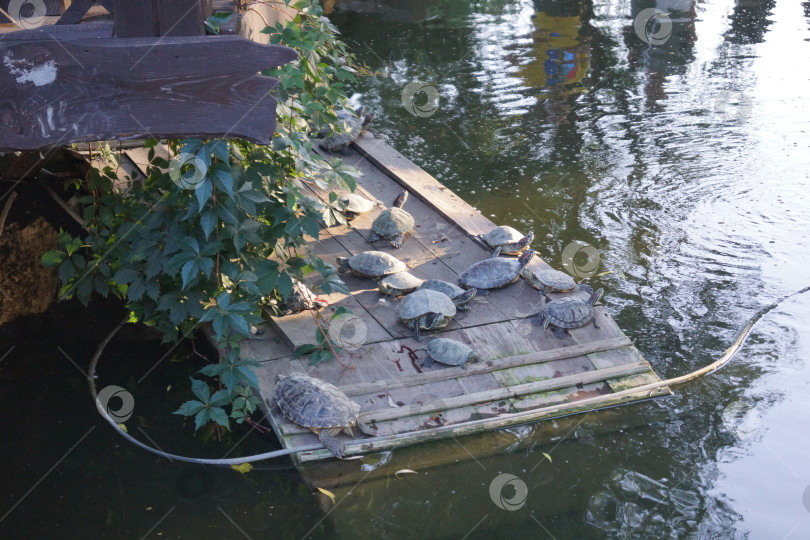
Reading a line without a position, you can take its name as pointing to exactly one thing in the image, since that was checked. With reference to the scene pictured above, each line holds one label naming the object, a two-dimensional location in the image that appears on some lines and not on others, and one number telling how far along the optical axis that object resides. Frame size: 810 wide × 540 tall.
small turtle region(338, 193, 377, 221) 5.86
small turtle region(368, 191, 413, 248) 5.39
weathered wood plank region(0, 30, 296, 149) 2.80
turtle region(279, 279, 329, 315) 4.57
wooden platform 4.08
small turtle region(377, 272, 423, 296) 4.82
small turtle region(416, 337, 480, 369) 4.31
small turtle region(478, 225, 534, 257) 5.30
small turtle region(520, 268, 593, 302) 4.92
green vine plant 3.62
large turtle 3.88
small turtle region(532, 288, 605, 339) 4.57
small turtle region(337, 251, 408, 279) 4.95
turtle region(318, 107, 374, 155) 6.99
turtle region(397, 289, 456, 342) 4.43
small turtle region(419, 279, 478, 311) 4.71
